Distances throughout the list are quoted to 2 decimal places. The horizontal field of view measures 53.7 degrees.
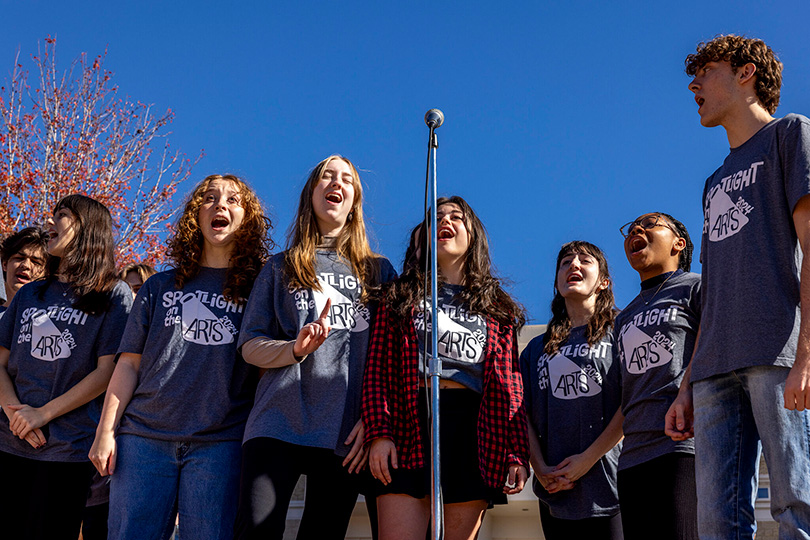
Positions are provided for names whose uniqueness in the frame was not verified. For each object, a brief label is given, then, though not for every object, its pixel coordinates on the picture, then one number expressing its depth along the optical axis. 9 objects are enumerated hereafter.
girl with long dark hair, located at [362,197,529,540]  2.96
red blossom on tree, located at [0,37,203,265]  10.41
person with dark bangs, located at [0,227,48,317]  4.64
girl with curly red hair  2.99
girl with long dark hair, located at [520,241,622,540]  3.43
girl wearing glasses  3.00
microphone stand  2.52
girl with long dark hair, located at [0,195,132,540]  3.38
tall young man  2.27
